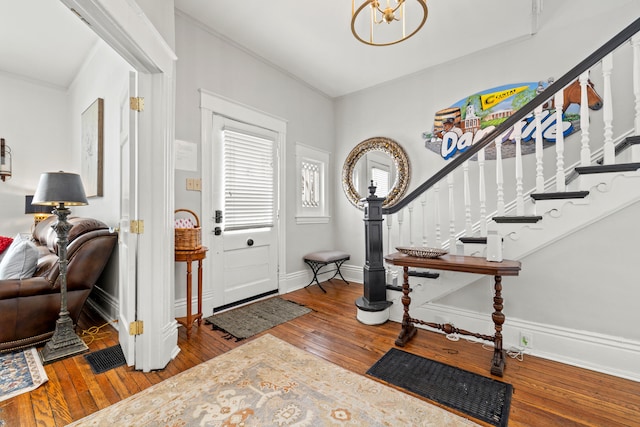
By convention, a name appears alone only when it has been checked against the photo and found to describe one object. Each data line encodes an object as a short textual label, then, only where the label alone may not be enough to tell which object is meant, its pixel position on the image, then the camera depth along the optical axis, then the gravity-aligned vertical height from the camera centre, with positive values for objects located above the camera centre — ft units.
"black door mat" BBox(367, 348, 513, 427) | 4.94 -3.53
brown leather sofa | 6.84 -1.90
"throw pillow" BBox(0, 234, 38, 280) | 7.44 -1.22
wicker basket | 7.43 -0.58
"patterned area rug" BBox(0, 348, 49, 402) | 5.41 -3.41
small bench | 12.33 -1.94
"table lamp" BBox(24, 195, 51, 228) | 12.62 +0.46
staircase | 6.10 +0.77
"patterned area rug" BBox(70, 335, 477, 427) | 4.63 -3.49
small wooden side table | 7.42 -1.61
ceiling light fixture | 8.55 +6.67
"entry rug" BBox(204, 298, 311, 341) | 8.25 -3.42
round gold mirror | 12.63 +2.35
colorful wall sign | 9.05 +3.75
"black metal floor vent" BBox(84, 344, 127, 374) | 6.25 -3.46
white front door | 9.80 +0.29
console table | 6.07 -1.30
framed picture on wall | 10.11 +2.87
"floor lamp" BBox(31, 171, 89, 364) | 6.73 -0.30
